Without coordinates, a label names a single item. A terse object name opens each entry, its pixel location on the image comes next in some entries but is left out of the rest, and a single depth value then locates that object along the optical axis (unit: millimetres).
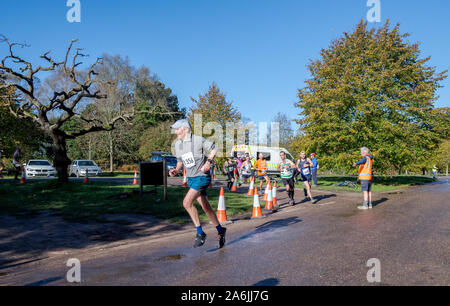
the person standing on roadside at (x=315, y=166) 21219
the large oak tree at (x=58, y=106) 15164
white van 29891
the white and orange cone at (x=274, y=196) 11879
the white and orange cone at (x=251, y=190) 15019
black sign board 12078
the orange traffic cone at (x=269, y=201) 11023
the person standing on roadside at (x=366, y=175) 11195
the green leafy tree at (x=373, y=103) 20750
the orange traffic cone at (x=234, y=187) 16591
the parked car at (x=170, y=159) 29734
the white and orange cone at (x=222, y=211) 8780
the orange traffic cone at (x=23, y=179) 18691
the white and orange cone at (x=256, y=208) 9605
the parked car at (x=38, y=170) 27922
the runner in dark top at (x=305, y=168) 12898
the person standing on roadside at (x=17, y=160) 20062
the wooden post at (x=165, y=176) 11658
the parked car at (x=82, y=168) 30906
